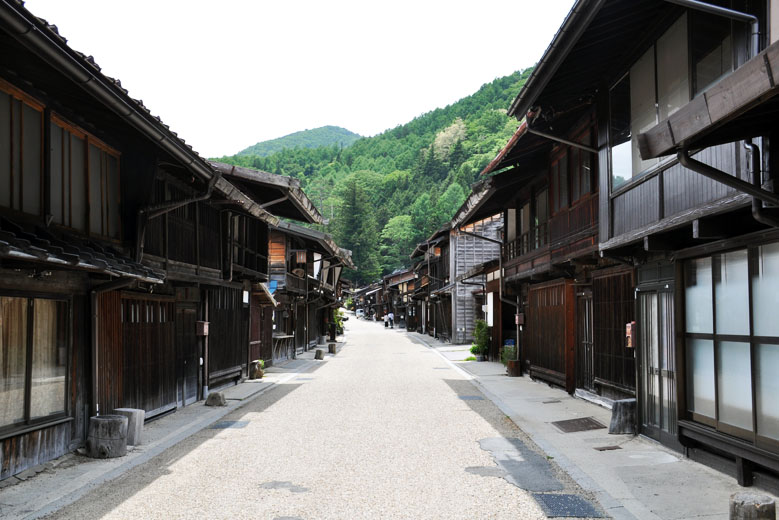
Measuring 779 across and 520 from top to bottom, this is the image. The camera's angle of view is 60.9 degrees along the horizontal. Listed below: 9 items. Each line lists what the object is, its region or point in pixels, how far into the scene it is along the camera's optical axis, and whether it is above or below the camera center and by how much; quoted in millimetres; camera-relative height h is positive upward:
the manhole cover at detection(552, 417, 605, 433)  12141 -2498
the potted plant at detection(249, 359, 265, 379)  22047 -2515
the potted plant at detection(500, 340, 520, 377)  22609 -2401
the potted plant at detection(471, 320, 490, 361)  29672 -2120
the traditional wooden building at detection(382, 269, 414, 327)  76062 +143
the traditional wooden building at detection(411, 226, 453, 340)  46375 +523
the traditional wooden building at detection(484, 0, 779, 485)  6227 +1138
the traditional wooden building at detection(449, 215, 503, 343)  41500 +1912
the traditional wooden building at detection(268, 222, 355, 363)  29719 +687
